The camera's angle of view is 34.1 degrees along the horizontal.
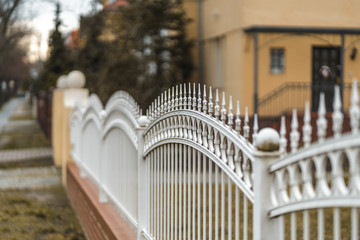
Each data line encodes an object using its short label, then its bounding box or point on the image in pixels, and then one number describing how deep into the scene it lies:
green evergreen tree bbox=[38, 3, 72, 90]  29.95
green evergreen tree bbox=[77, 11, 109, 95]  20.06
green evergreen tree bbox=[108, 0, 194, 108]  19.78
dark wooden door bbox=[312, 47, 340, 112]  17.50
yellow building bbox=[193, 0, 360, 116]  16.33
